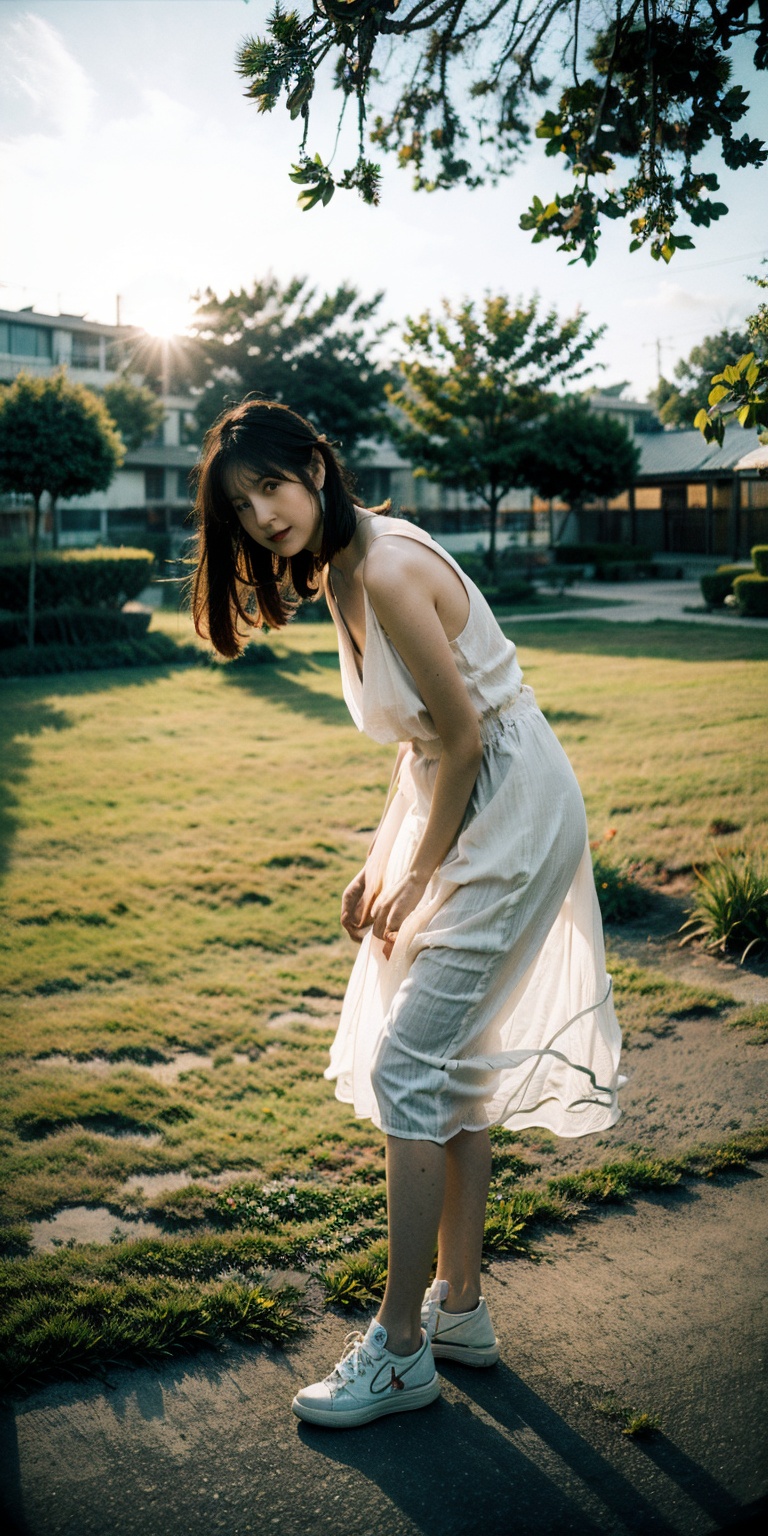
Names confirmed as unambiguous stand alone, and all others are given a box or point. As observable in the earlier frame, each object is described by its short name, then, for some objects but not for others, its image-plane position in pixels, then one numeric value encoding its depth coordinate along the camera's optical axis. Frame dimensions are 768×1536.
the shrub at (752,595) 17.03
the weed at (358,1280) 2.60
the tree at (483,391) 25.11
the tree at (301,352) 31.73
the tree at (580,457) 29.11
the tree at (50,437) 15.43
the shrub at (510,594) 26.00
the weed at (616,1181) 3.06
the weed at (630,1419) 2.11
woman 2.10
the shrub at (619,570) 34.09
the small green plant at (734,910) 4.75
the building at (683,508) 32.59
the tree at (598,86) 2.92
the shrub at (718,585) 20.30
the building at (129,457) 44.03
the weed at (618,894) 5.35
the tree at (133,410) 44.38
